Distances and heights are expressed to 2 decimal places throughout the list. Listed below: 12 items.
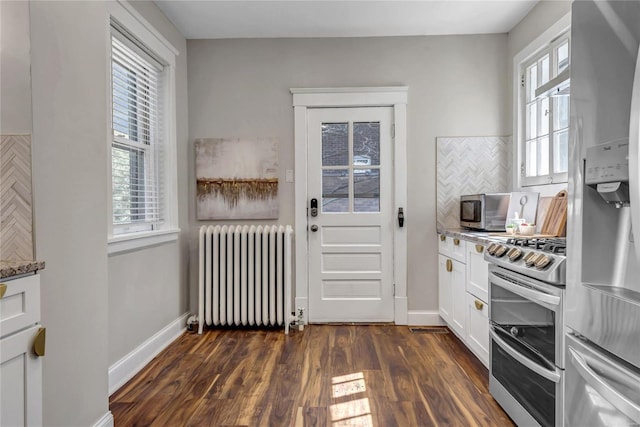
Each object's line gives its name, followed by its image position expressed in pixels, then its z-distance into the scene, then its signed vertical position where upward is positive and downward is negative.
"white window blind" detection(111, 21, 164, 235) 2.43 +0.53
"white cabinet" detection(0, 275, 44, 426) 1.00 -0.40
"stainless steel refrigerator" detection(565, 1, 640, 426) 1.02 -0.03
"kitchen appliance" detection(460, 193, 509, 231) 2.79 -0.02
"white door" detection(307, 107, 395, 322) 3.39 -0.07
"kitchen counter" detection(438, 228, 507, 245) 2.24 -0.18
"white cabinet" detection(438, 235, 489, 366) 2.32 -0.60
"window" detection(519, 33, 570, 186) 2.62 +0.64
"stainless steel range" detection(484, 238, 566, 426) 1.46 -0.53
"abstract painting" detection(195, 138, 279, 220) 3.36 +0.27
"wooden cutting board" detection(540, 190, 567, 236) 2.26 -0.06
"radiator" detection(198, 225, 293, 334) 3.17 -0.56
